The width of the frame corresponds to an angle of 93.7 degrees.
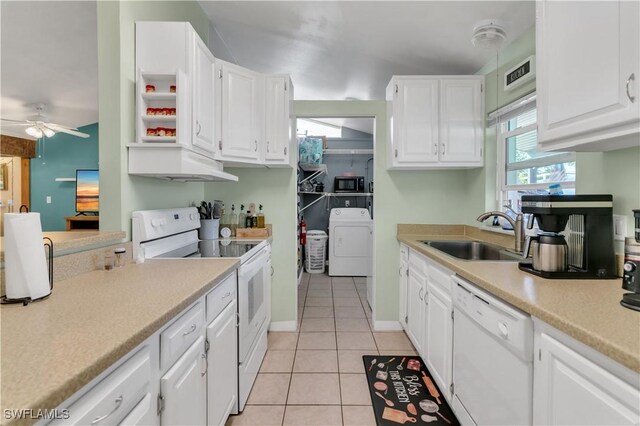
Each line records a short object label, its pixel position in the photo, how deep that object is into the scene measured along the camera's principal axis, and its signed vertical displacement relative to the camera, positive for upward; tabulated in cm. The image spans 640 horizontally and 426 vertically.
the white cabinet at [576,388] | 70 -47
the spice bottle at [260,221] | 284 -11
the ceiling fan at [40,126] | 327 +92
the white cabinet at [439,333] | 171 -77
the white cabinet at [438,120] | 253 +76
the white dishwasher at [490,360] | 104 -62
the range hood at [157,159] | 164 +28
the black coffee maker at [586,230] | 126 -8
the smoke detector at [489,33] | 195 +117
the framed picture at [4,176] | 415 +47
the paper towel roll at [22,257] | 94 -16
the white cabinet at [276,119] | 253 +77
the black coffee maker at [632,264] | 100 -18
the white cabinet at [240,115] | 226 +75
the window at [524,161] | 187 +34
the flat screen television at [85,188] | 492 +35
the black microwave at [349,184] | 533 +46
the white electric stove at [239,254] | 172 -28
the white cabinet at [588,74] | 95 +49
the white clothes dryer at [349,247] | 486 -60
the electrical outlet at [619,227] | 128 -7
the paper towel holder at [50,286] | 94 -27
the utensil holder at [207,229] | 251 -17
